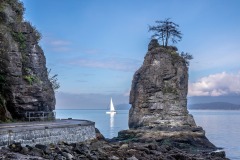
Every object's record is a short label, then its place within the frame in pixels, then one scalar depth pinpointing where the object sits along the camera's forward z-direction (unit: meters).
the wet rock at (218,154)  44.75
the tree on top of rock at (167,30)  73.69
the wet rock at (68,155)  25.91
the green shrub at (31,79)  44.44
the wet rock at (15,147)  25.50
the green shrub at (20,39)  45.72
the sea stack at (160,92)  66.31
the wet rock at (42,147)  26.74
